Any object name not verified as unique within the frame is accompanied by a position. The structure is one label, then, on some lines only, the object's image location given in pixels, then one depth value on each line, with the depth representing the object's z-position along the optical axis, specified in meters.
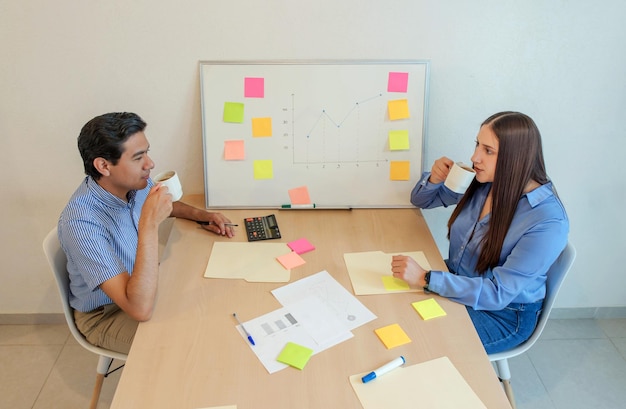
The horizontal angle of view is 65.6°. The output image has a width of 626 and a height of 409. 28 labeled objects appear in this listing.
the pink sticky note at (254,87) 1.99
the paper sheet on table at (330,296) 1.44
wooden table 1.19
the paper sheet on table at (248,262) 1.62
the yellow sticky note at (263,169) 2.08
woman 1.52
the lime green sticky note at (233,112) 2.01
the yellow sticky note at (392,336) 1.34
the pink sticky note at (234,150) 2.05
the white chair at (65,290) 1.60
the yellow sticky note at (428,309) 1.45
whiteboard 1.99
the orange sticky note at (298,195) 2.11
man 1.49
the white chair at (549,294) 1.59
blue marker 1.22
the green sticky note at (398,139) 2.06
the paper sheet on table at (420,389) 1.17
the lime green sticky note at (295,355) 1.27
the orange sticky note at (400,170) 2.09
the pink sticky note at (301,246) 1.77
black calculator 1.86
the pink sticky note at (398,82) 2.00
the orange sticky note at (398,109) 2.03
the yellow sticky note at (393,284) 1.57
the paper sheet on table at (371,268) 1.56
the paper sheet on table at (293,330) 1.32
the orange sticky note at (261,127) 2.03
